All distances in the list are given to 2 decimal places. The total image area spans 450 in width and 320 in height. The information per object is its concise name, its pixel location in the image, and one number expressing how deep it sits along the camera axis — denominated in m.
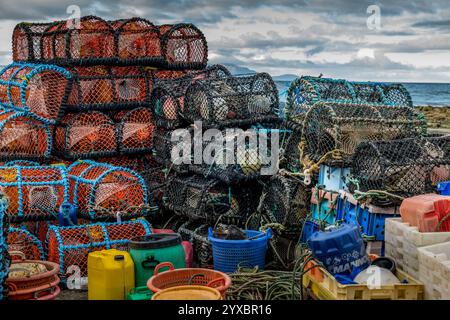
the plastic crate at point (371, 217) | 5.30
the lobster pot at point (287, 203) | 6.43
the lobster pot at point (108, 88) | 7.72
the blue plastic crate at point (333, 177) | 6.06
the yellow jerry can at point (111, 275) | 4.93
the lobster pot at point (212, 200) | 6.59
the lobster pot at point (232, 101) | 6.98
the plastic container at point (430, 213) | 4.66
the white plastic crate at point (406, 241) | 4.54
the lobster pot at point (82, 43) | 7.89
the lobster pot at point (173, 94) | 7.45
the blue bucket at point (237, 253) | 5.68
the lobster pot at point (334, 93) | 7.27
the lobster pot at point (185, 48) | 8.62
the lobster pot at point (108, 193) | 6.48
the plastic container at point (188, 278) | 4.54
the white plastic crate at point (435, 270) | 4.04
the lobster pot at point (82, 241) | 5.90
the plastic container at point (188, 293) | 3.97
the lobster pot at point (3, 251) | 4.56
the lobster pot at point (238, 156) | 6.55
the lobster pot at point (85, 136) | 7.56
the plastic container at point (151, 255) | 5.07
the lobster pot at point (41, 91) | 7.37
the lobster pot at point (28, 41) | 8.18
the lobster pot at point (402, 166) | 5.41
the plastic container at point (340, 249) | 4.54
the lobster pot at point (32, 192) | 6.21
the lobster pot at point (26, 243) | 6.13
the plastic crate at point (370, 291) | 4.22
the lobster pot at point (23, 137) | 7.25
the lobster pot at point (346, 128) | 6.20
